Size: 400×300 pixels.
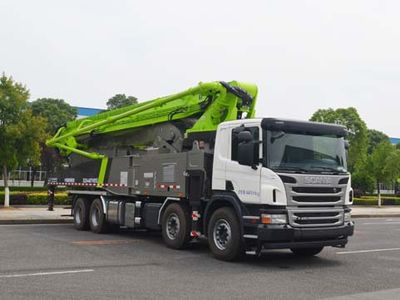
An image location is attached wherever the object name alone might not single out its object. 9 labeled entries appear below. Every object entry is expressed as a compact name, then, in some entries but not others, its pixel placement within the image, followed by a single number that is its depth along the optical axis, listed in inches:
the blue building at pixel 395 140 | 4037.9
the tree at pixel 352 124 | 1921.8
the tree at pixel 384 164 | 1631.4
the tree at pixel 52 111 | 1749.8
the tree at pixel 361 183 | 1879.9
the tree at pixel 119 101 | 2375.7
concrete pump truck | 384.2
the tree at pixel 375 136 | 3425.2
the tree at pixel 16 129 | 853.2
